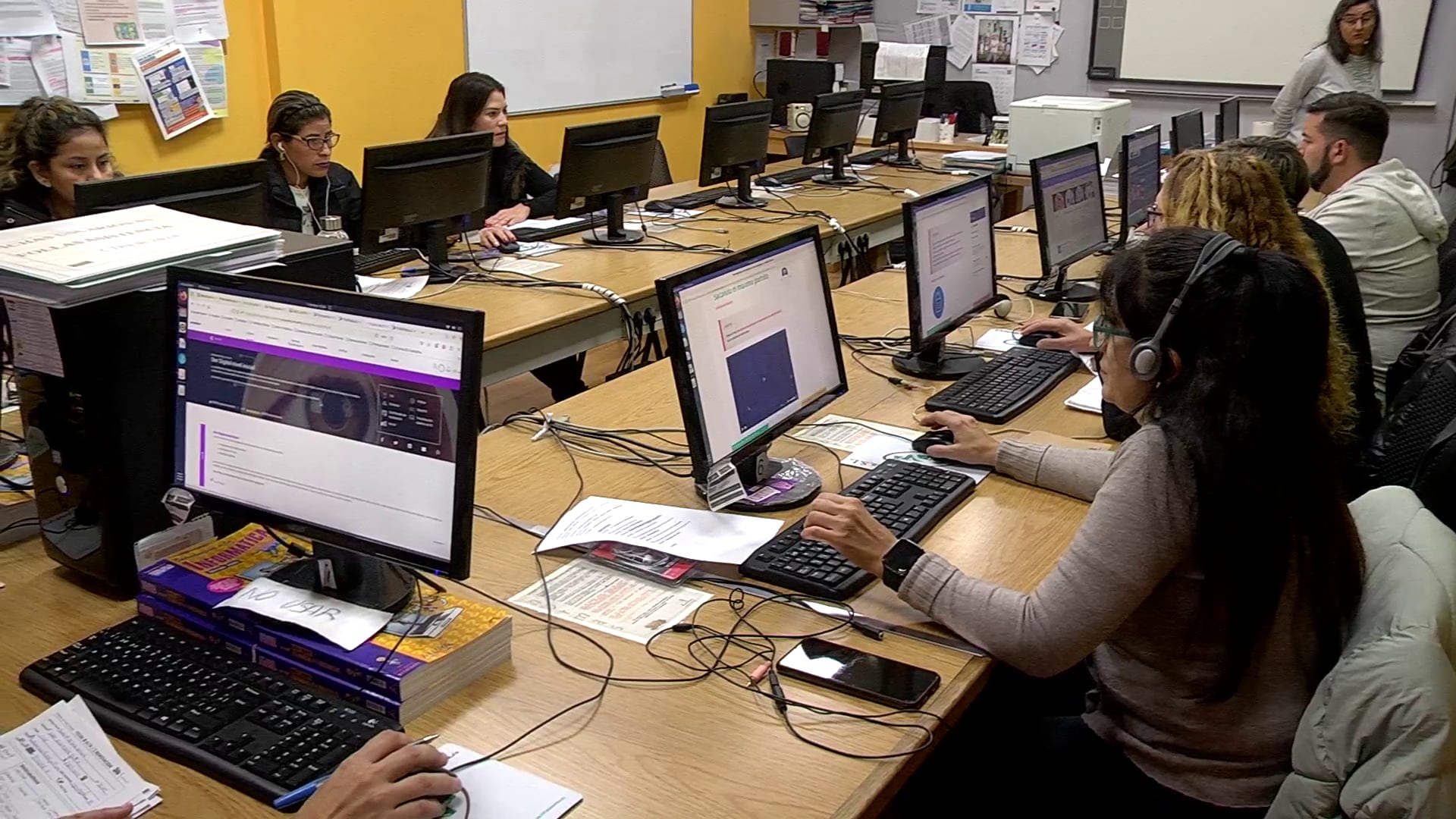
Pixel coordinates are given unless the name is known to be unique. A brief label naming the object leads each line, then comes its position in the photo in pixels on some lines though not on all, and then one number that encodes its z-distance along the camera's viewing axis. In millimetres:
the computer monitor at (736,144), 4227
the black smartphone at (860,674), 1302
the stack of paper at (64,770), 1093
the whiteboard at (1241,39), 6078
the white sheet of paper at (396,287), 3045
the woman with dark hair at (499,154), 4129
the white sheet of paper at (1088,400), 2314
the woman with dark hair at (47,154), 2947
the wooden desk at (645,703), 1134
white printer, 4996
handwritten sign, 1261
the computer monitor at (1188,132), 4625
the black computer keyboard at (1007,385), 2256
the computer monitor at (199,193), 2107
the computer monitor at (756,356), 1636
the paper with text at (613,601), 1464
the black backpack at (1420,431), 1796
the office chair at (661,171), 5191
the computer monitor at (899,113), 5309
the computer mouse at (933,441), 2053
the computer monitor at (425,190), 3000
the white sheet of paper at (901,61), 5973
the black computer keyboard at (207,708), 1133
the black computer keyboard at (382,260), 3271
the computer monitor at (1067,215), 3068
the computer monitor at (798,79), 6031
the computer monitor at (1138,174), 3525
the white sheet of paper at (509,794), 1096
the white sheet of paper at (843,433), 2107
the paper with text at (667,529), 1638
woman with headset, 1277
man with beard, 3164
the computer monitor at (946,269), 2311
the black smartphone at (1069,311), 3043
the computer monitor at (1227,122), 5160
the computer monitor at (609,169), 3580
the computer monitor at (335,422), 1233
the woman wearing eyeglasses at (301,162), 3564
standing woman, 5367
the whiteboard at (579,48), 5523
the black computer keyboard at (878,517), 1544
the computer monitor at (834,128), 4758
